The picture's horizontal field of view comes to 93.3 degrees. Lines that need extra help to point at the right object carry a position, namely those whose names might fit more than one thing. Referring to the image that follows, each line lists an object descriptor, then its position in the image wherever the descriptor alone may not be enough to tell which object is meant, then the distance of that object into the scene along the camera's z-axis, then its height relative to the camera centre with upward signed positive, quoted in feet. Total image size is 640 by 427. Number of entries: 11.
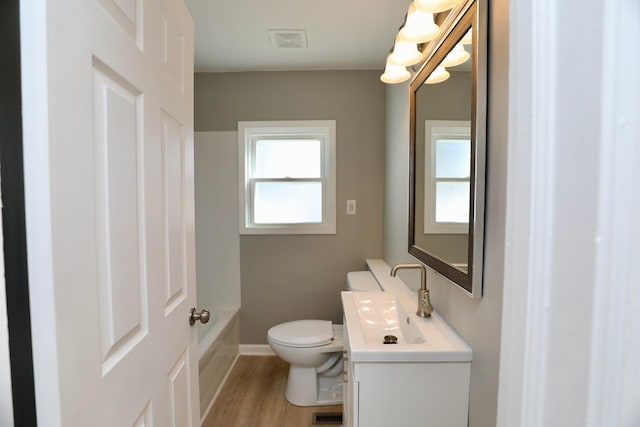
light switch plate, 8.41 -0.19
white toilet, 6.24 -3.35
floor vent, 5.91 -4.33
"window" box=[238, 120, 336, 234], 8.41 +0.66
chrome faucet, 4.17 -1.33
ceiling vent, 6.40 +3.57
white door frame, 0.97 -0.03
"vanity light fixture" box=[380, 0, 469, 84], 3.43 +2.20
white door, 1.46 -0.06
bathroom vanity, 3.30 -2.03
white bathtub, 6.12 -3.53
